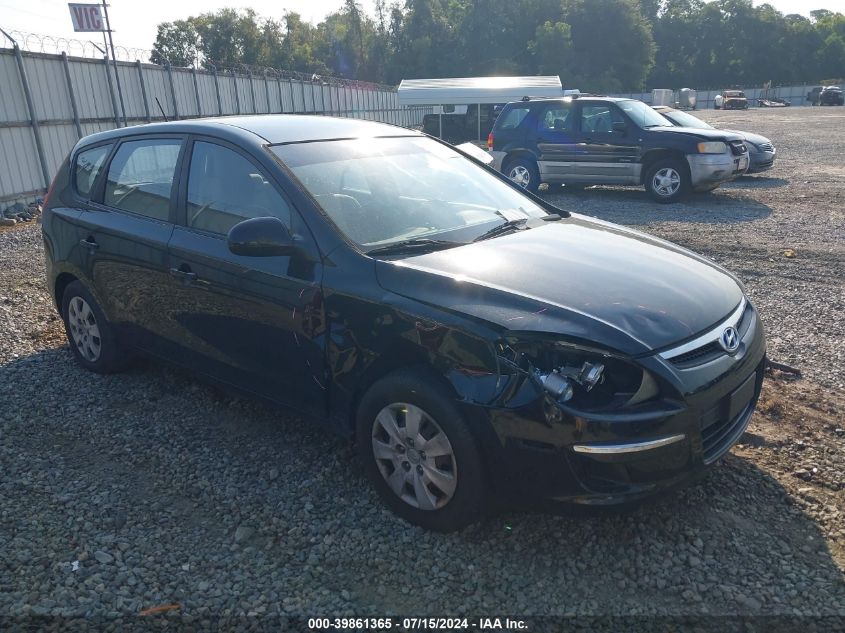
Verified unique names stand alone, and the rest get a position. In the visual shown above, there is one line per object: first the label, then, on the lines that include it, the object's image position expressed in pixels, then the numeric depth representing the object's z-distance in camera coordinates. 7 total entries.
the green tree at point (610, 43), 79.56
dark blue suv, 11.87
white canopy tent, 26.53
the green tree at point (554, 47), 76.81
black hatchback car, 2.74
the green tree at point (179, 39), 76.50
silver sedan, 13.98
